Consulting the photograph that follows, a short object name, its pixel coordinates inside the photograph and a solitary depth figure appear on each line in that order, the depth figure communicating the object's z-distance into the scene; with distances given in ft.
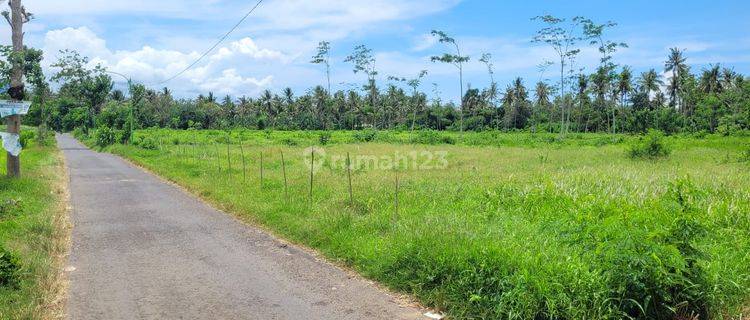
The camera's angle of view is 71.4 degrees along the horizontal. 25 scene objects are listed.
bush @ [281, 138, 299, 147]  129.21
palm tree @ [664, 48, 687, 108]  217.97
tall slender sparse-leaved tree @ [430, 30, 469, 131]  166.50
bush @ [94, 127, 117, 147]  122.83
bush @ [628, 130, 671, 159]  66.33
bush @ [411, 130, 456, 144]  137.90
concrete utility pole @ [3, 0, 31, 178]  42.11
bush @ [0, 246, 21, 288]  18.32
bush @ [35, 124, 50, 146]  117.60
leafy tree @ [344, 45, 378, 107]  190.29
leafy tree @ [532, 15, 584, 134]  152.87
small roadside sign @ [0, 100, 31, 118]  39.19
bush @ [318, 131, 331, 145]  130.62
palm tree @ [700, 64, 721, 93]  209.15
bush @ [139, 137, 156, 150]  100.37
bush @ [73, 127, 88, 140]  170.07
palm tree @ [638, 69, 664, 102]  220.23
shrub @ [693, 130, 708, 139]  140.18
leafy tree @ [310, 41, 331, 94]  188.34
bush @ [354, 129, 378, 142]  146.12
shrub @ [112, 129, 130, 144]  121.42
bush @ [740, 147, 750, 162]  55.67
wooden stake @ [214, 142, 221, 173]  59.44
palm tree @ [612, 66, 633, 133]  192.75
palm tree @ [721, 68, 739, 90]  206.08
